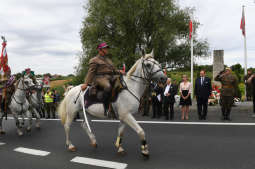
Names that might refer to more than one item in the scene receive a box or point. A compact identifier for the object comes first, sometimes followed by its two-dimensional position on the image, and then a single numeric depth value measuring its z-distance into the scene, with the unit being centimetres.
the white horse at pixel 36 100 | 1004
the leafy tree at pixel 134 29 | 2036
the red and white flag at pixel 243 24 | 1725
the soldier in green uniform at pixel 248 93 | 1591
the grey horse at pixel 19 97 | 780
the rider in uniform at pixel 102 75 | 510
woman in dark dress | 1027
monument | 1647
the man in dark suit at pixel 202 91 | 977
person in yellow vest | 1296
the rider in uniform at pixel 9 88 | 793
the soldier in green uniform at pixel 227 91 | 947
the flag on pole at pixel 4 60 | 888
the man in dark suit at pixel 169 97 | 1034
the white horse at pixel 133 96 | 488
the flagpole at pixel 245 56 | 1684
